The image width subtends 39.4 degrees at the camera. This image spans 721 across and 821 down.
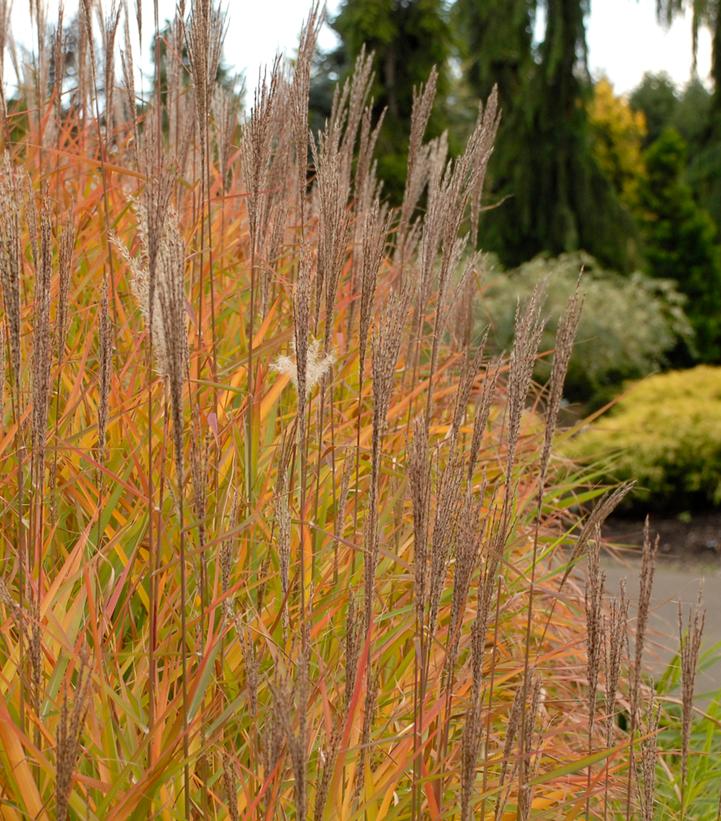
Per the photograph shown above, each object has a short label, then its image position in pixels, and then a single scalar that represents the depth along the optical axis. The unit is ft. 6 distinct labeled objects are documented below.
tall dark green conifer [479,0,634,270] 67.15
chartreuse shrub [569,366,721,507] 25.88
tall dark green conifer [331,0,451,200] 52.85
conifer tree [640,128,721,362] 70.79
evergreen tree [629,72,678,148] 119.85
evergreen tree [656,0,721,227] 75.42
